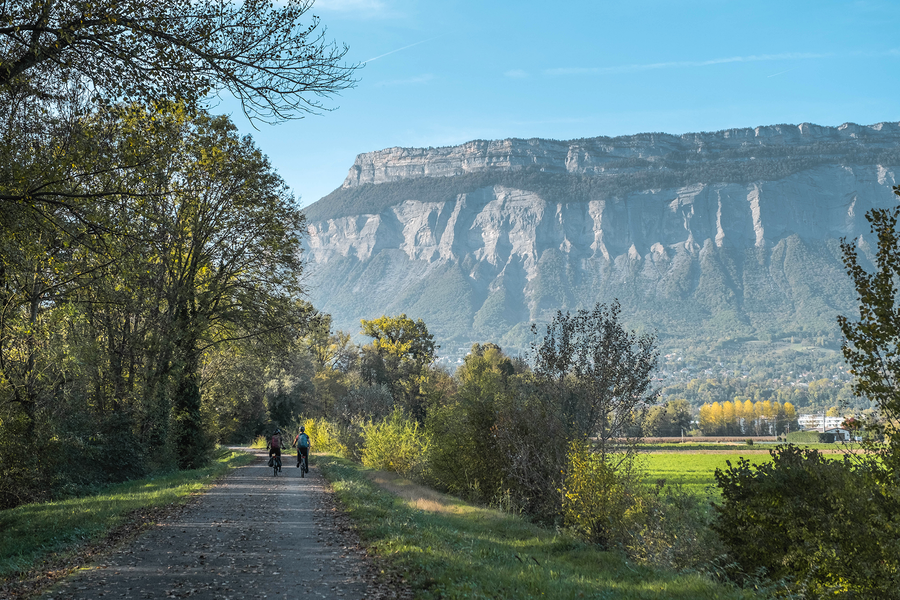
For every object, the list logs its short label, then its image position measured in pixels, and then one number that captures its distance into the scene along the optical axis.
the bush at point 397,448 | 29.66
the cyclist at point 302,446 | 28.75
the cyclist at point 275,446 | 28.86
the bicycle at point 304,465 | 28.66
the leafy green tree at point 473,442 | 23.70
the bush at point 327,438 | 45.58
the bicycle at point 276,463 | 28.73
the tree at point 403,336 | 81.81
